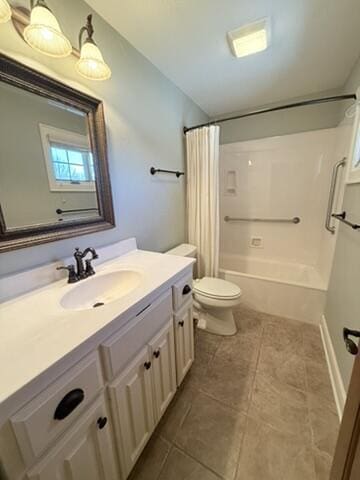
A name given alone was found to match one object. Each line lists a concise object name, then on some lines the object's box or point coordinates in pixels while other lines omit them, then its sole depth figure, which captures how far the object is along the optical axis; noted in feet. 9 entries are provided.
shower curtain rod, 5.26
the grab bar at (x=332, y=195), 6.38
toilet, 5.85
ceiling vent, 4.21
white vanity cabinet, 1.69
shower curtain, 6.62
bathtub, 6.56
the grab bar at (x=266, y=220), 8.35
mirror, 2.91
